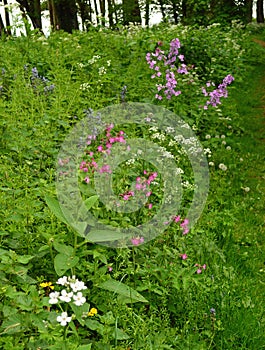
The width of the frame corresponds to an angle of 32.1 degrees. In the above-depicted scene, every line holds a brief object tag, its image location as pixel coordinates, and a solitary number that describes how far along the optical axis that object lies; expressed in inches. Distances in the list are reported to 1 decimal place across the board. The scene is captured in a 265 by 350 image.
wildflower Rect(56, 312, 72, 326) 69.0
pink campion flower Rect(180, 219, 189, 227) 137.2
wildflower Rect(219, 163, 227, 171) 214.9
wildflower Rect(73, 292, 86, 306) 71.5
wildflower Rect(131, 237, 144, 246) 117.0
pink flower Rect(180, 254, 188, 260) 125.5
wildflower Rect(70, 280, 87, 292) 72.3
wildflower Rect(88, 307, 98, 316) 92.8
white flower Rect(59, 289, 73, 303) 70.4
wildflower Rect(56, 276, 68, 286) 73.4
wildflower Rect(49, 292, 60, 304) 70.1
